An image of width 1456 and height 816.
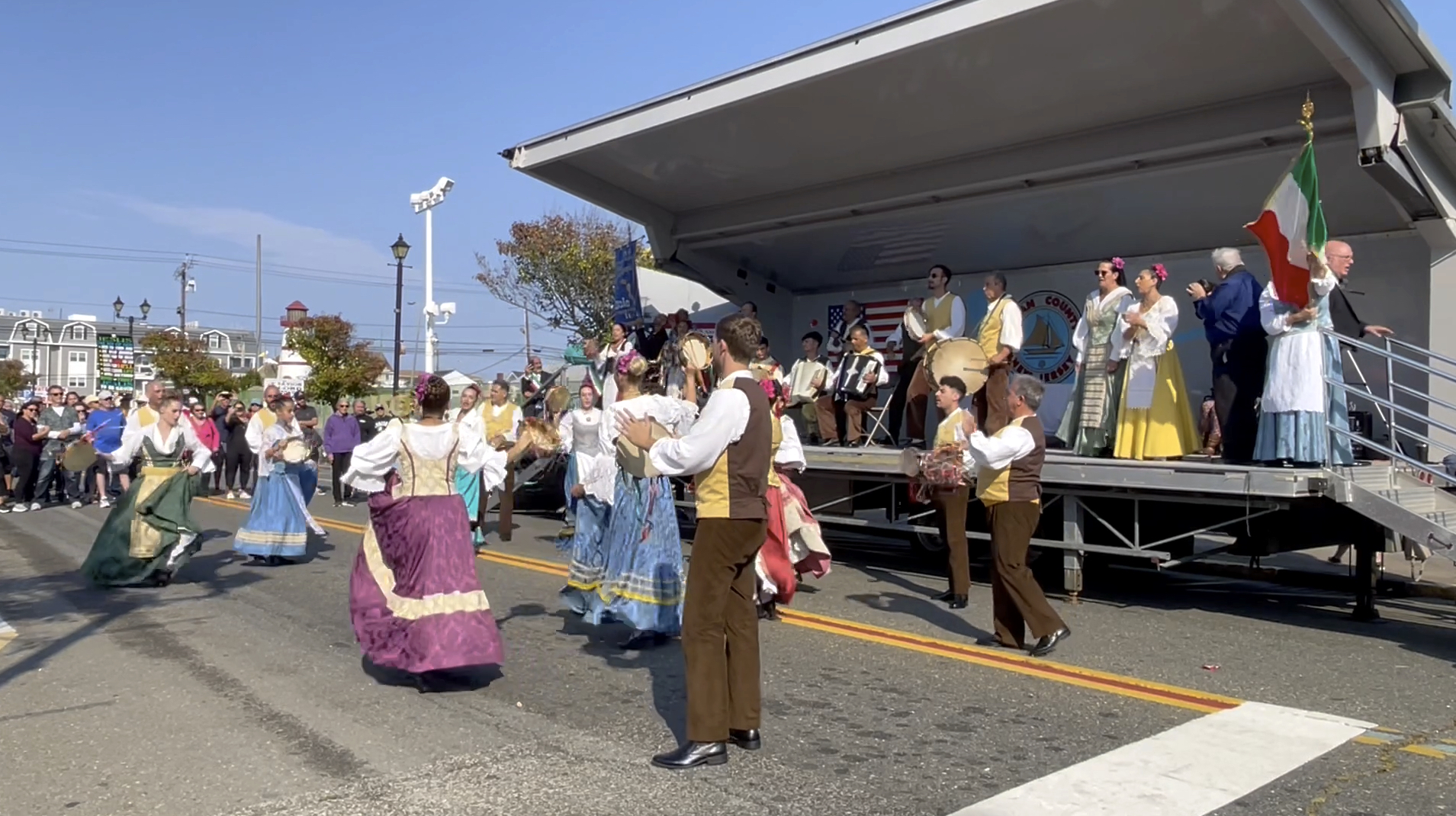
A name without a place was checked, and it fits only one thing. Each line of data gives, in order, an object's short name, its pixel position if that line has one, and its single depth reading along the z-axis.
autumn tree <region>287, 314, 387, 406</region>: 34.75
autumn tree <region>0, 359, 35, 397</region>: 63.31
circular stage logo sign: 12.80
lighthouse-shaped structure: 26.92
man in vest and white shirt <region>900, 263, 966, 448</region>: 11.32
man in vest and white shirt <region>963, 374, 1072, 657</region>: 6.57
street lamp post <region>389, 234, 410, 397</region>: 24.12
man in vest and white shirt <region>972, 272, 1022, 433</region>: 10.23
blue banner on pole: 16.33
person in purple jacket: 17.61
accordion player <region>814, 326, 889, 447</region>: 12.23
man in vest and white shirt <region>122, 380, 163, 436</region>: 9.45
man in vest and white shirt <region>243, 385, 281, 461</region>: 11.62
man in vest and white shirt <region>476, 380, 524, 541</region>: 12.77
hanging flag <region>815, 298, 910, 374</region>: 14.40
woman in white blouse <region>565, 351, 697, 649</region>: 6.69
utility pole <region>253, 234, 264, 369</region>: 57.06
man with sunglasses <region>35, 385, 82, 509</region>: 18.62
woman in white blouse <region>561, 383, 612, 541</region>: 7.57
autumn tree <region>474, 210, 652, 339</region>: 32.06
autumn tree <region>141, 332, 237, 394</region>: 42.00
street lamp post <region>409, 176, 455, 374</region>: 33.13
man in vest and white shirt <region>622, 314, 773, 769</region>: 4.45
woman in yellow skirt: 8.76
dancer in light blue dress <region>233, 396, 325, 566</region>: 10.55
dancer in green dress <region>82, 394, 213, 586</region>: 9.27
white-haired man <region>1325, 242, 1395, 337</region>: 7.81
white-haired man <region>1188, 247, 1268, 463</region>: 8.18
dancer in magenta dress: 5.68
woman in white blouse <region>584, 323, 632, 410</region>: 14.94
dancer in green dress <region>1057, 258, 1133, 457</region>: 9.25
